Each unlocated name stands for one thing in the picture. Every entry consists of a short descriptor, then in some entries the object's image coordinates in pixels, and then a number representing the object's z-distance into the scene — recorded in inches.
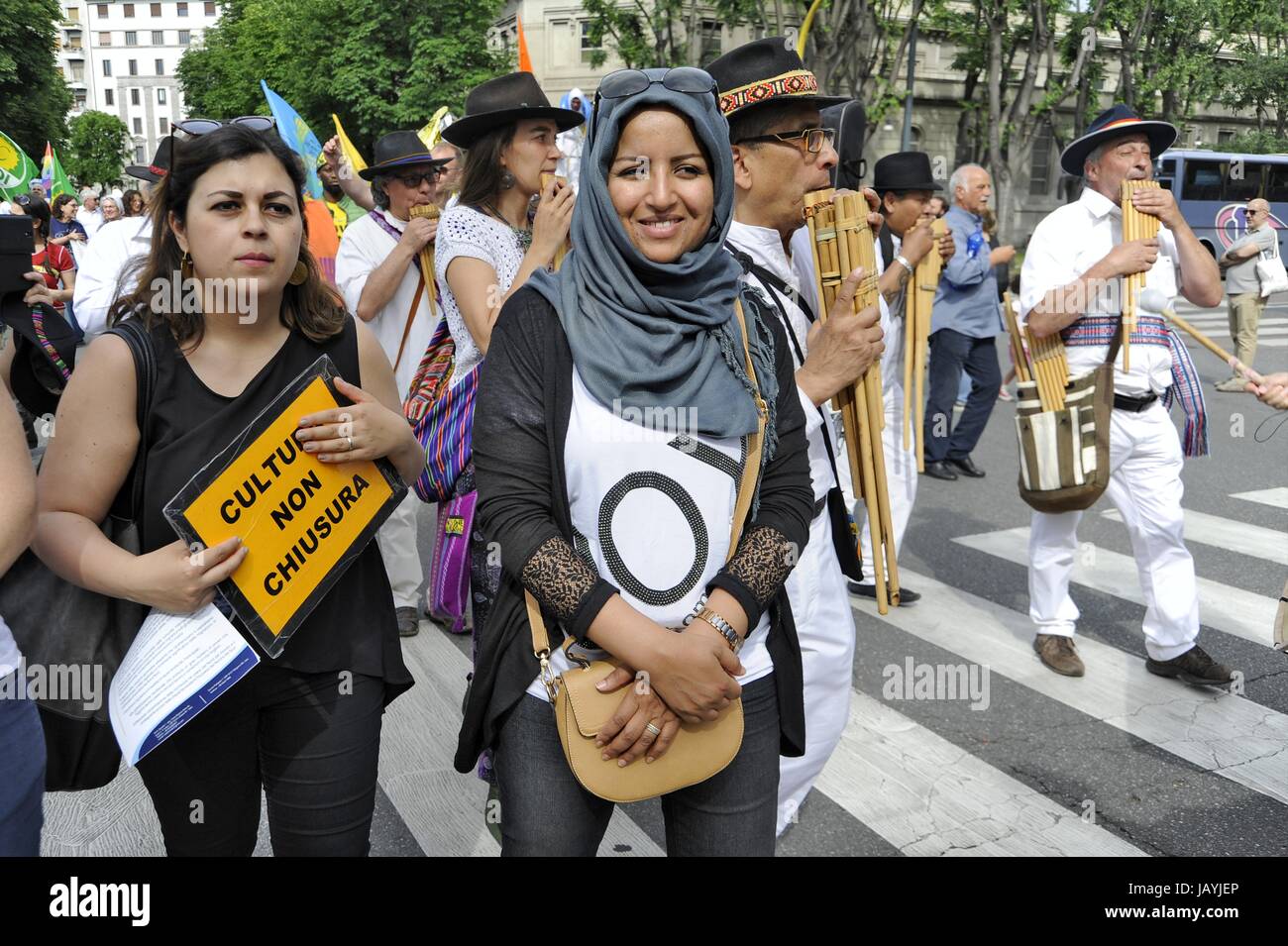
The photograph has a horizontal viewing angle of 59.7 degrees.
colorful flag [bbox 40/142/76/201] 666.8
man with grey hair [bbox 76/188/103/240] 789.6
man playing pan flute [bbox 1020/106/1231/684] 183.9
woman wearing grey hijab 79.7
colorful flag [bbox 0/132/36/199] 473.4
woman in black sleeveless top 83.7
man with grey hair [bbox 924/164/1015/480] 348.5
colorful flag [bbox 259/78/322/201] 379.6
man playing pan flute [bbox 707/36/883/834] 114.1
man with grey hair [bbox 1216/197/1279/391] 474.6
